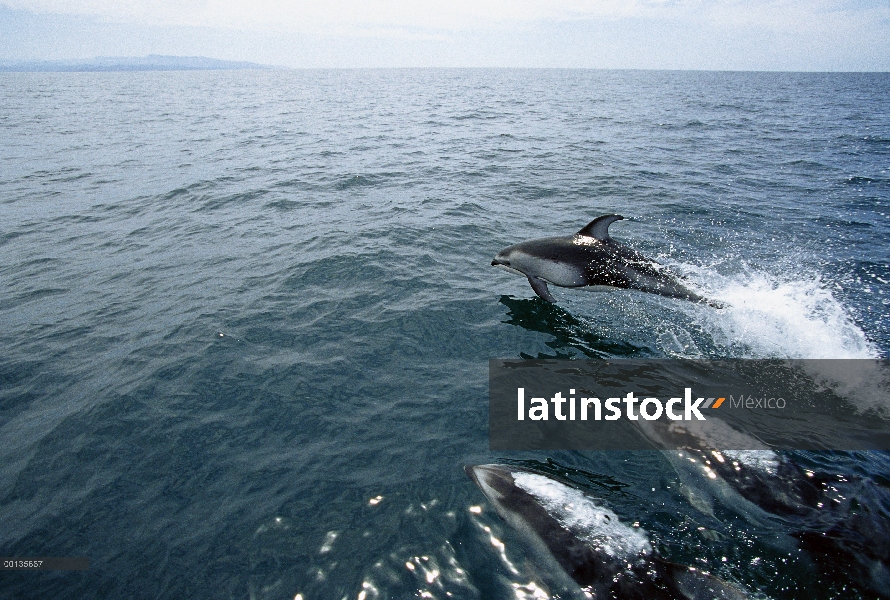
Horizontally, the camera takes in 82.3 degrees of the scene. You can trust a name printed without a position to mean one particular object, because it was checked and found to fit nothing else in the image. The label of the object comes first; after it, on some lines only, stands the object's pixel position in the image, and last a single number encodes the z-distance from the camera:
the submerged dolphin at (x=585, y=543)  4.61
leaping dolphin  9.53
